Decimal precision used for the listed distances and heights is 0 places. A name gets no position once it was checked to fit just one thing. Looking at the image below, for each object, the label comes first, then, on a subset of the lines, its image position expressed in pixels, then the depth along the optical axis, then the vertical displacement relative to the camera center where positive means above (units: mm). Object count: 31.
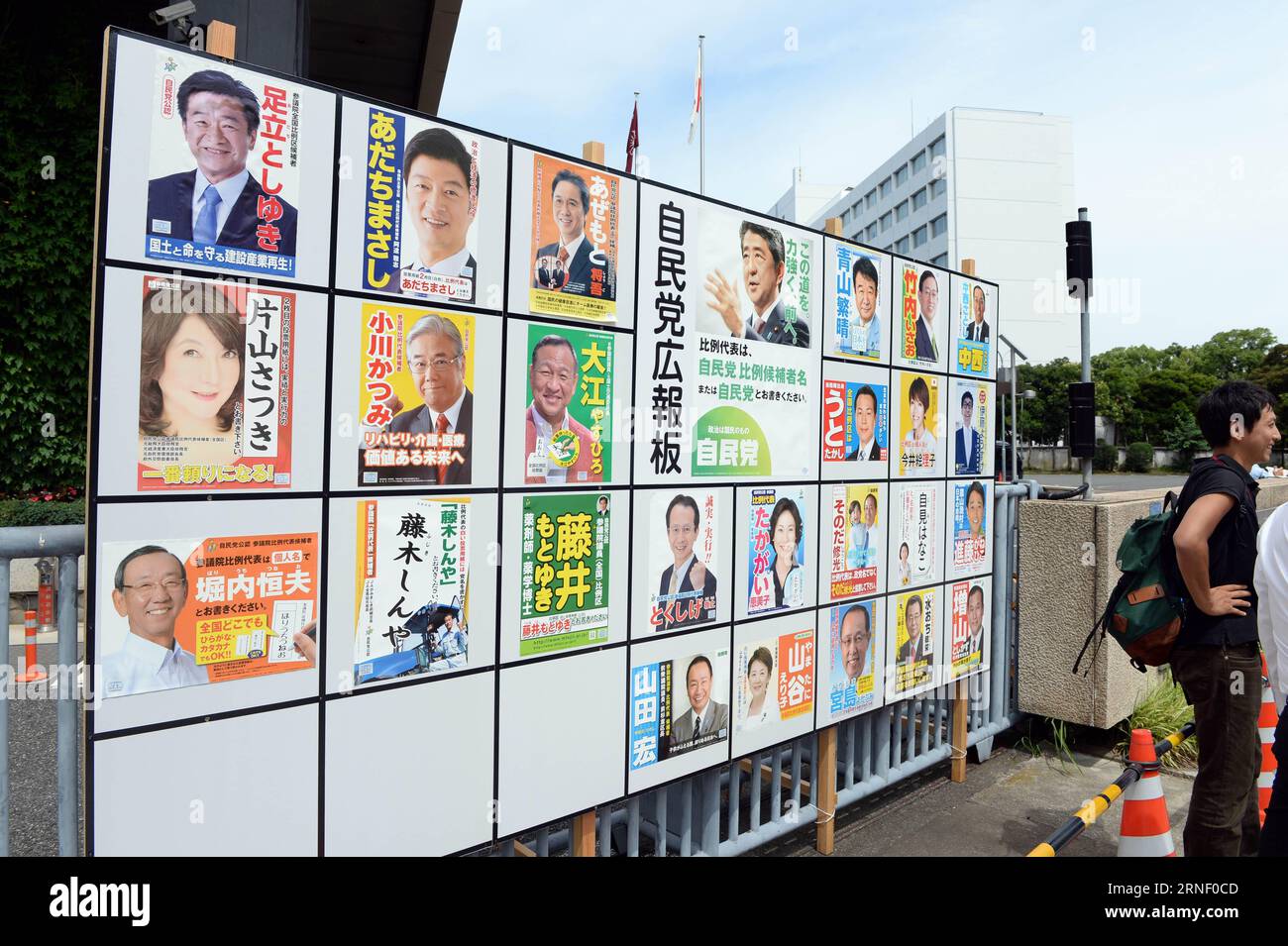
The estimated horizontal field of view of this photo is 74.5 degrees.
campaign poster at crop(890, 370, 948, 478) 4871 +376
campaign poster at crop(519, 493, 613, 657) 3117 -333
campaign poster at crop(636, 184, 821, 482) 3576 +662
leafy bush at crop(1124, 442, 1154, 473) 58656 +2303
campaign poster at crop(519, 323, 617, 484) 3133 +300
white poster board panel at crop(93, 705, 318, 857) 2248 -871
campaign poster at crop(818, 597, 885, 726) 4402 -911
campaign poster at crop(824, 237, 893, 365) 4430 +997
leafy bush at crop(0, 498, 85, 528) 8547 -352
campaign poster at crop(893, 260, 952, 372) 4895 +1021
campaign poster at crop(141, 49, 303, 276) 2297 +886
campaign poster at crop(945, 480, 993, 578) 5312 -252
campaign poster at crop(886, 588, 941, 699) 4836 -895
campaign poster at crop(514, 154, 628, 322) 3145 +945
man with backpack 3551 -589
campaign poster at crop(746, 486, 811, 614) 4020 -300
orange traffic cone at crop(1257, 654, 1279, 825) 4199 -1339
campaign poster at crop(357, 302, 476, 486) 2697 +288
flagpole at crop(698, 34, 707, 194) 13922 +5899
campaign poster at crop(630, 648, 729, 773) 3514 -948
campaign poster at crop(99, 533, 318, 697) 2252 -369
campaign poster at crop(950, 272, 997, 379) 5371 +1060
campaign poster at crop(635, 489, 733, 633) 3578 -304
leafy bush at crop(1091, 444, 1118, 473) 59125 +2202
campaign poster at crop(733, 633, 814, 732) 3965 -937
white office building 64438 +22350
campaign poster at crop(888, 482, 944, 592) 4828 -271
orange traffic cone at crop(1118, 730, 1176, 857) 3547 -1346
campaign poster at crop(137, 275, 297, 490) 2293 +271
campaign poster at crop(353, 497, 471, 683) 2701 -347
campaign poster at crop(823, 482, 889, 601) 4418 -271
